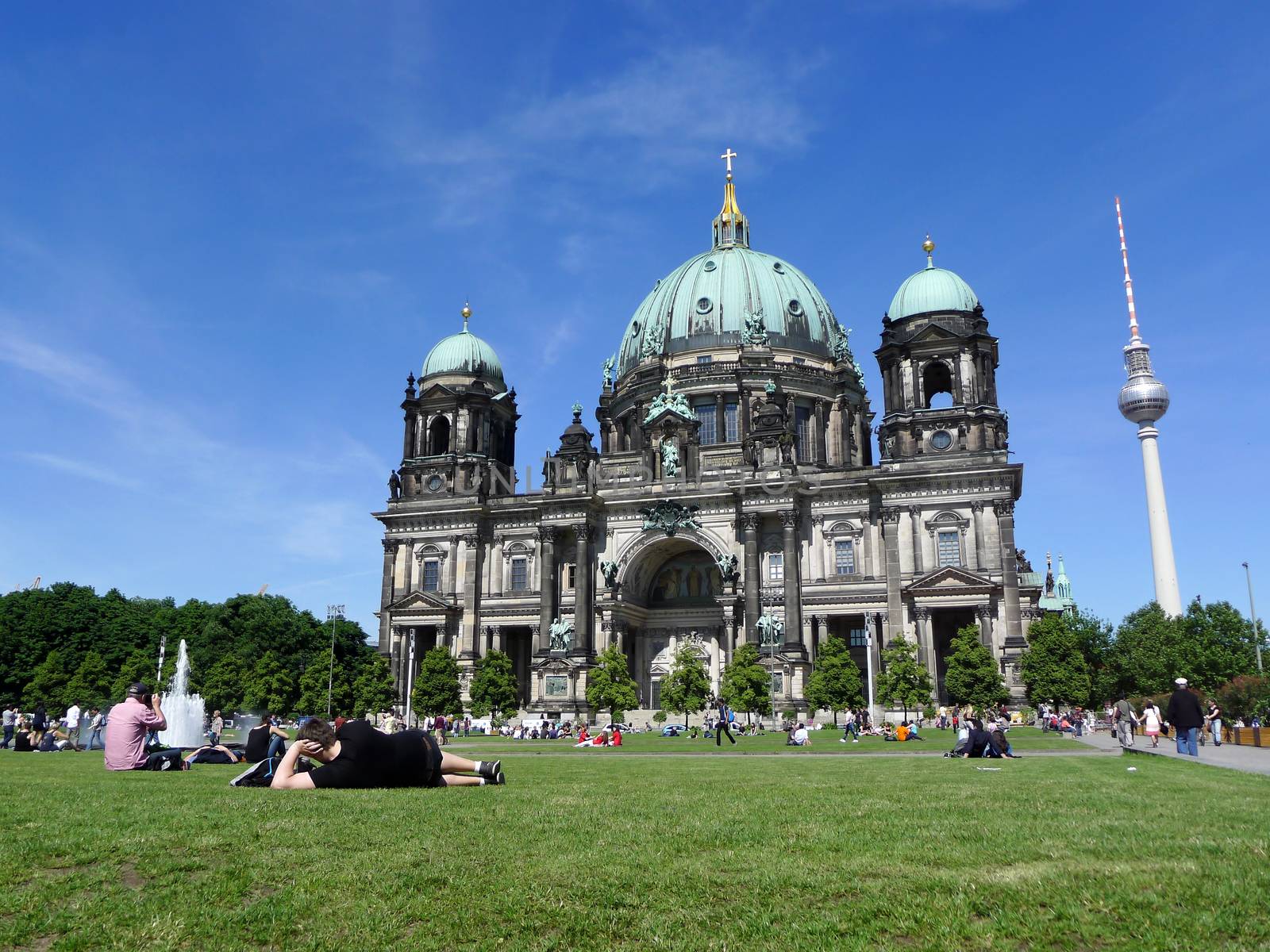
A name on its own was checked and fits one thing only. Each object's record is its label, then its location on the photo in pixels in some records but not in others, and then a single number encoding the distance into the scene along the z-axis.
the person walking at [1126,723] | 31.98
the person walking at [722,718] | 40.58
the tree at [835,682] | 63.41
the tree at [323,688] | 76.94
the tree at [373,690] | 76.69
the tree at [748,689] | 64.19
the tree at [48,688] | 83.75
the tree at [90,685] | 82.62
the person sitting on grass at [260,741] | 19.42
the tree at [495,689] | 73.44
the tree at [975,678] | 63.03
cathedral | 72.31
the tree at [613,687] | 67.31
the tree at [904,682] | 62.84
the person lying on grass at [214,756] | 20.77
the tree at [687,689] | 63.91
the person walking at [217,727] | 41.80
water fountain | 44.22
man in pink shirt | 18.23
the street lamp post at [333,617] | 76.50
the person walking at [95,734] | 34.94
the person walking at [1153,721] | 33.34
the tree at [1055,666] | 62.59
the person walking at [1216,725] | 36.34
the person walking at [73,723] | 40.75
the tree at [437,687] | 75.00
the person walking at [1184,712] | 26.22
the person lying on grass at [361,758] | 13.57
